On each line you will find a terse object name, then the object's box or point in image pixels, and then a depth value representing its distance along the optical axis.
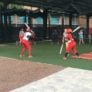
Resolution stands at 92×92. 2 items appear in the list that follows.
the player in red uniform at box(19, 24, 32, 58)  6.68
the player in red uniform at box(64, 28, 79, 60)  6.29
